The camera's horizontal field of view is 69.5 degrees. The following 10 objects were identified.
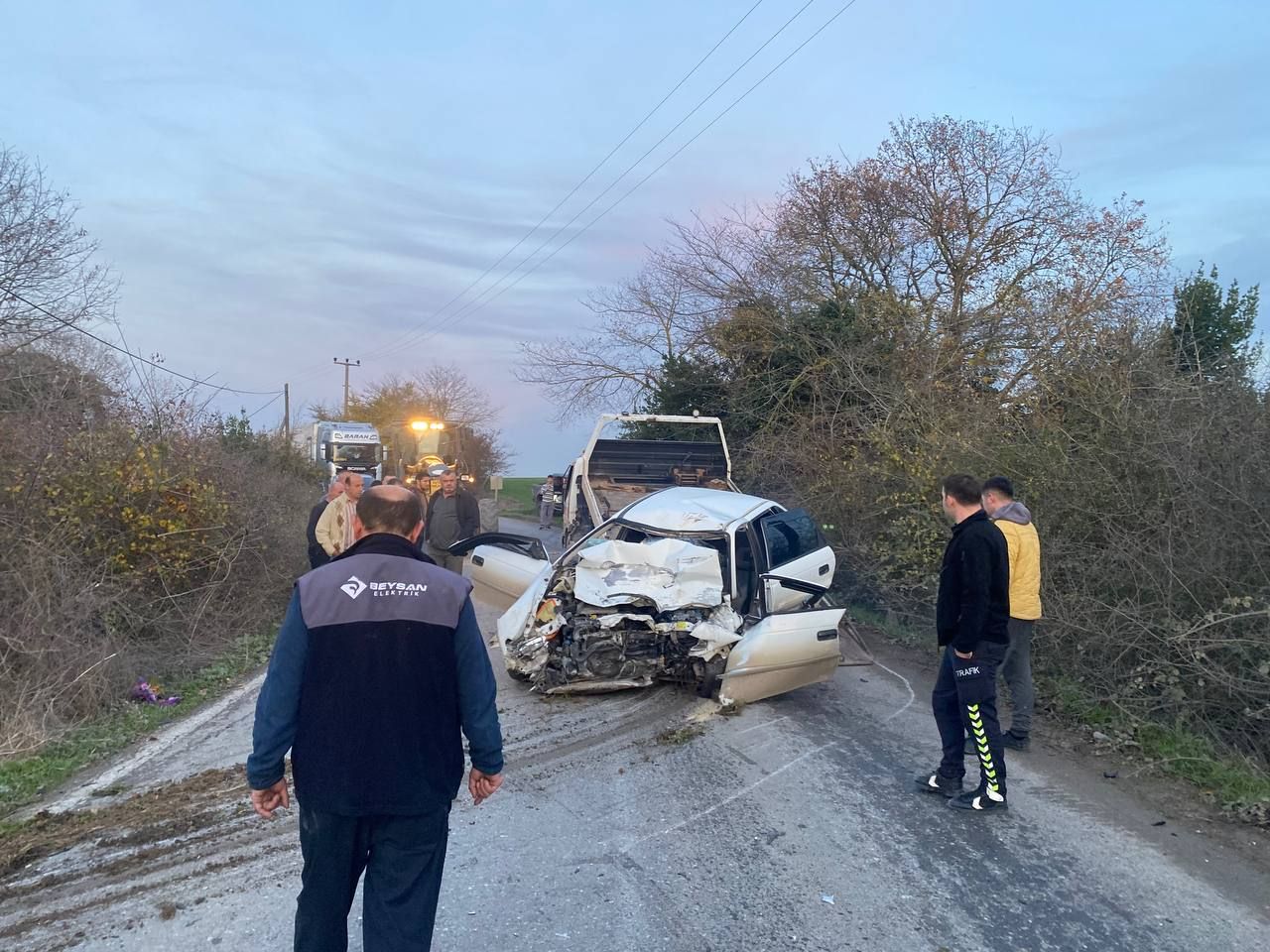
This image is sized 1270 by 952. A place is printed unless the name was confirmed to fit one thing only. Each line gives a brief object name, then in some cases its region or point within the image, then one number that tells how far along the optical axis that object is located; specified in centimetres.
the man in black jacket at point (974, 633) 483
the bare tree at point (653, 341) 1948
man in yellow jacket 558
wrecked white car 659
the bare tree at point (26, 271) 1144
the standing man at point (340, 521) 732
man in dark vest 253
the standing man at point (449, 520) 906
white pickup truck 1235
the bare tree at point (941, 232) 1650
